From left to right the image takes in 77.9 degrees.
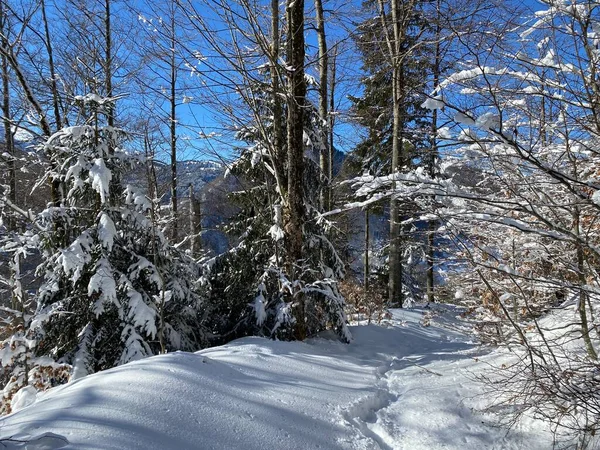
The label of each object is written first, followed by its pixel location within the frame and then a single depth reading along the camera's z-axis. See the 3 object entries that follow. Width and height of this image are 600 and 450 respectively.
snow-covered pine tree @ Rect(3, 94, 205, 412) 5.16
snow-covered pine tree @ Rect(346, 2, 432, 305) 8.18
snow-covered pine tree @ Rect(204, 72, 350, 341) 5.49
